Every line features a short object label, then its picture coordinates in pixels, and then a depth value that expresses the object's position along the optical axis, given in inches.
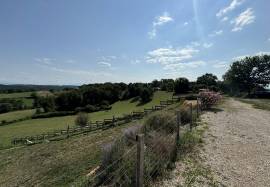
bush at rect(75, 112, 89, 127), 736.2
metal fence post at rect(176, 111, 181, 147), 156.9
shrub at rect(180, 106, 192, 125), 260.0
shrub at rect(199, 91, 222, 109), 415.5
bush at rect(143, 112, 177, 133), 182.3
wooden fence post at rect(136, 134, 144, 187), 82.6
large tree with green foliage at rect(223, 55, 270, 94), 1199.7
